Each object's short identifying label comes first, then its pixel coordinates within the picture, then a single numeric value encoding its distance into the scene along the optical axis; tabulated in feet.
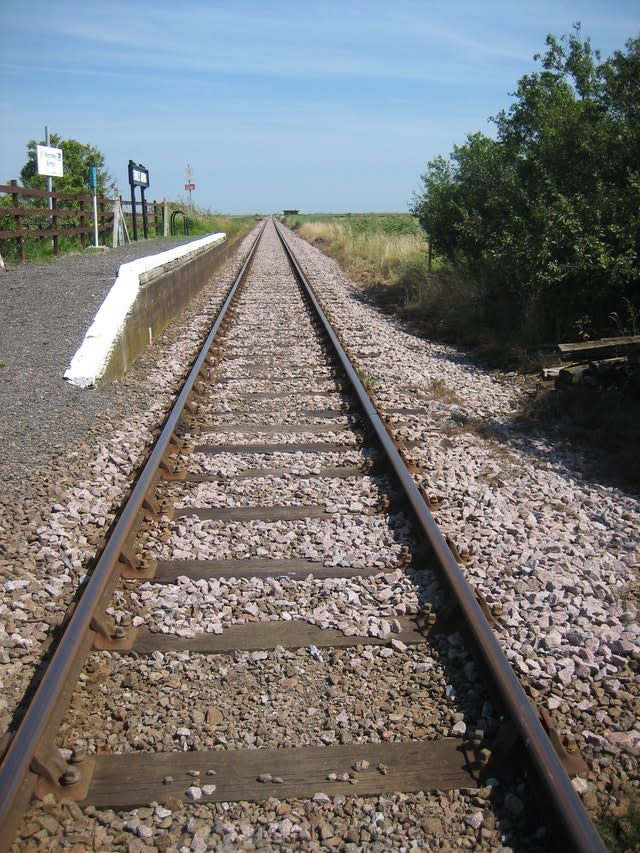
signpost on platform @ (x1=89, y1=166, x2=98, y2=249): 66.14
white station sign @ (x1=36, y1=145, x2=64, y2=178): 60.64
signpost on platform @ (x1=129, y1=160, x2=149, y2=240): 79.36
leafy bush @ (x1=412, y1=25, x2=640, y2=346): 29.76
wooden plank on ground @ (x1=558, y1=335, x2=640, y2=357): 24.73
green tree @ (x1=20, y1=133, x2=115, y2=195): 100.97
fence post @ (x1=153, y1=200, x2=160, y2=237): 106.52
